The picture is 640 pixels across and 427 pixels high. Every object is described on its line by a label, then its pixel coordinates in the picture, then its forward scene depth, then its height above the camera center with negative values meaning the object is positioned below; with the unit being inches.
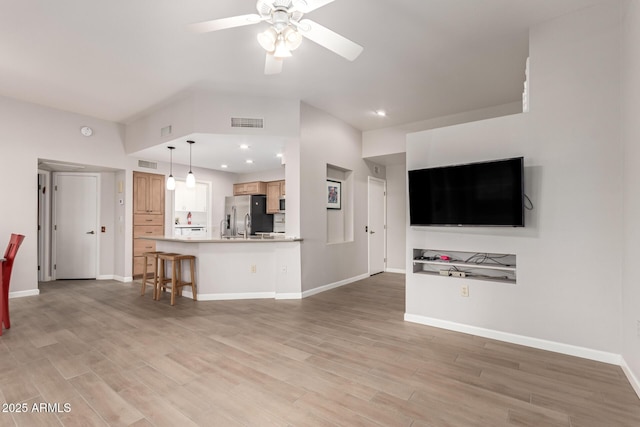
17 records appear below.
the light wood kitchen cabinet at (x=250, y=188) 309.3 +29.6
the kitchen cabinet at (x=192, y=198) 306.0 +19.1
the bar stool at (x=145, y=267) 190.1 -31.0
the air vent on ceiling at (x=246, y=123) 175.8 +54.7
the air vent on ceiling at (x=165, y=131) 192.0 +55.5
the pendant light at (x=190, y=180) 200.2 +24.5
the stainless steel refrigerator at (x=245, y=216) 301.1 +0.7
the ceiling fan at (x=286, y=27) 81.8 +53.7
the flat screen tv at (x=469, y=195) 114.4 +8.6
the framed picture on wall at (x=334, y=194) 220.8 +16.4
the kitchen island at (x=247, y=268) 180.2 -30.9
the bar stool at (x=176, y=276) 170.2 -33.8
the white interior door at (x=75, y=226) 240.4 -6.6
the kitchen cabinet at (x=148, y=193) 244.2 +19.8
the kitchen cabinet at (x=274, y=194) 301.9 +22.4
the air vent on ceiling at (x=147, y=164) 246.9 +43.8
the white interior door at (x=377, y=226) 259.8 -8.6
